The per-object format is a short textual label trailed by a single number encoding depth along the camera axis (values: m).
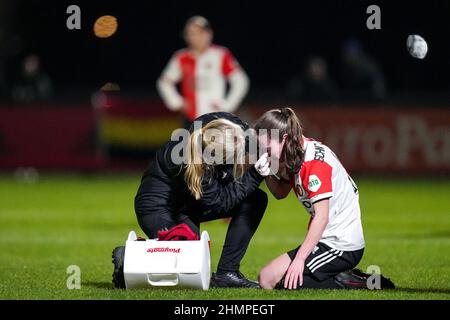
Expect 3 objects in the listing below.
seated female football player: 15.25
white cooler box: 15.16
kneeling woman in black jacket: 15.86
